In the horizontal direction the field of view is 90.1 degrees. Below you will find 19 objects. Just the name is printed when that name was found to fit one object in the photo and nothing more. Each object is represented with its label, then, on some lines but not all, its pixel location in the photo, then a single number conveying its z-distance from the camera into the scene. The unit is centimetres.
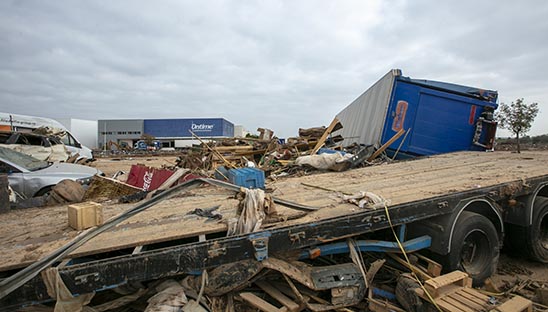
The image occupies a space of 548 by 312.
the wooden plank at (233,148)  768
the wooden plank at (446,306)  221
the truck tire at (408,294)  247
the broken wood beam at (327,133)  718
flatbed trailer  173
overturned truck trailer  634
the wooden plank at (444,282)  236
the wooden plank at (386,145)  613
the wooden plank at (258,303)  219
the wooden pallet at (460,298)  226
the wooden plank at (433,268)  285
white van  1245
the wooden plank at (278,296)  227
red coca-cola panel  427
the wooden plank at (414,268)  279
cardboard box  214
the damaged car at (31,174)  533
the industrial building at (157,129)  4925
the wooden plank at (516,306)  228
